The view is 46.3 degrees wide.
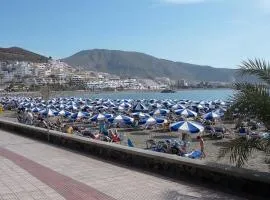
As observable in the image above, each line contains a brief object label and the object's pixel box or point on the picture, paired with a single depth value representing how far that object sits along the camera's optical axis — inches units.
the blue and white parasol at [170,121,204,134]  650.1
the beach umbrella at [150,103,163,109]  1505.9
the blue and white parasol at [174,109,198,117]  1026.6
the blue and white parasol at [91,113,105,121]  999.9
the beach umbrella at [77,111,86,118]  1096.4
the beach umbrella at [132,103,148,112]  1377.6
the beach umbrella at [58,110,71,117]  1202.5
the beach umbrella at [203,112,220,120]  910.9
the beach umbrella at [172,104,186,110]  1289.9
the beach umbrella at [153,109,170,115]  1157.7
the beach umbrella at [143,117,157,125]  905.5
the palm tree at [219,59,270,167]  177.8
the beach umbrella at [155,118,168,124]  918.7
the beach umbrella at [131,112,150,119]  1003.1
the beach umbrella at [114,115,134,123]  942.1
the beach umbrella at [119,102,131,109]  1490.7
